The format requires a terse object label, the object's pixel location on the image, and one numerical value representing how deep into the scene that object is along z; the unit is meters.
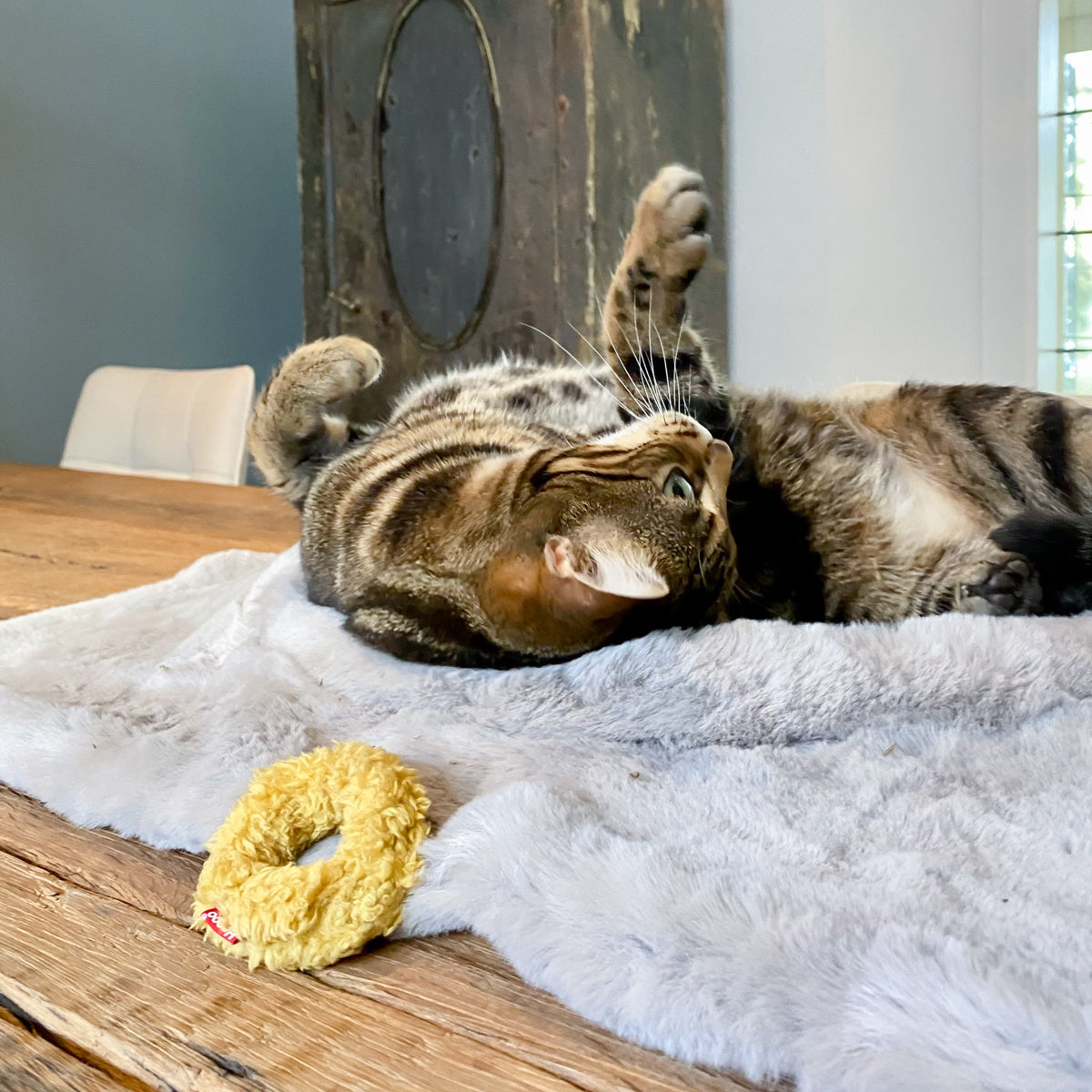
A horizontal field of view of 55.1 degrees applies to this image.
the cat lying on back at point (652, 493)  0.75
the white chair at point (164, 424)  2.17
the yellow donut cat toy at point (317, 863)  0.47
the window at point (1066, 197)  2.71
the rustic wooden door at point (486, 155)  2.53
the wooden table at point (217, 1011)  0.39
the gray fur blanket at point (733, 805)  0.39
